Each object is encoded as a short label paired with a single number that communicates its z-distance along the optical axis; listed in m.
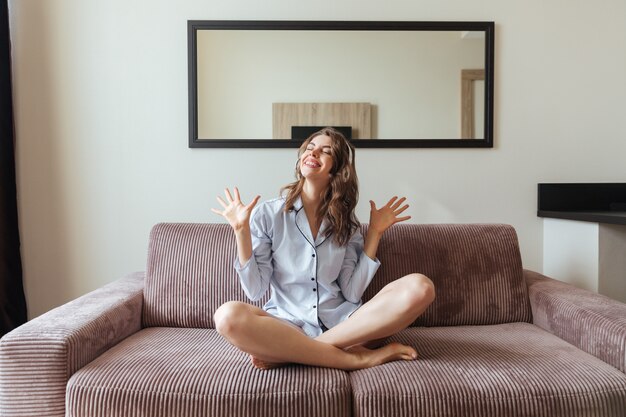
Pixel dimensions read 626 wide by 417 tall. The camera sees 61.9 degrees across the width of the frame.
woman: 1.67
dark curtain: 2.39
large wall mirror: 2.50
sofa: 1.38
